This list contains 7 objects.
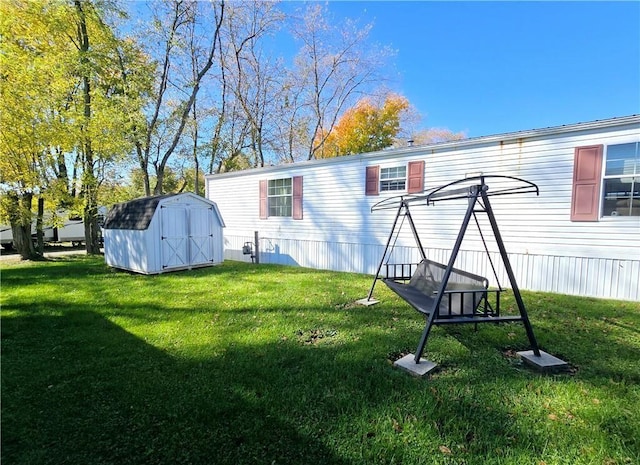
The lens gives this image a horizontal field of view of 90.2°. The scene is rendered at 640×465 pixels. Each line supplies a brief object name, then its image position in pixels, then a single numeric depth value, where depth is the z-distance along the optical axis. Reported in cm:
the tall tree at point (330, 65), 1891
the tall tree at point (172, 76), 1428
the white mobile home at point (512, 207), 600
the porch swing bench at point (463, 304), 305
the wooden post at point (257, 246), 1148
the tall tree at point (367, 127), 2309
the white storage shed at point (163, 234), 858
